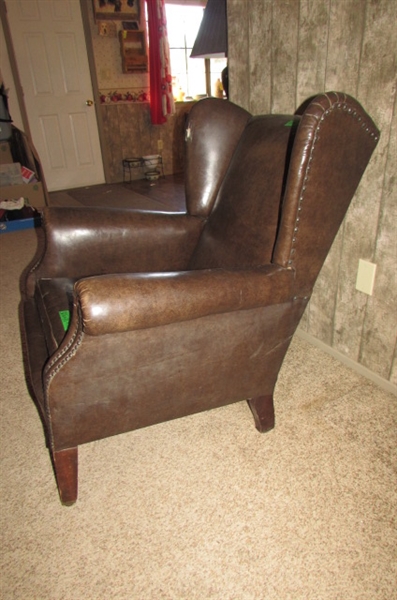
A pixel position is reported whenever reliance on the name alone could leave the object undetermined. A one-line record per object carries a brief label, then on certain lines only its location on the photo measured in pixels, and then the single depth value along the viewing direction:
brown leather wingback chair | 0.92
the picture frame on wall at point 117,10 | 4.79
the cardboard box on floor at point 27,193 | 3.62
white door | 4.59
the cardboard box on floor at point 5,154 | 3.95
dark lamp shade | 1.85
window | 5.76
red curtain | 4.96
